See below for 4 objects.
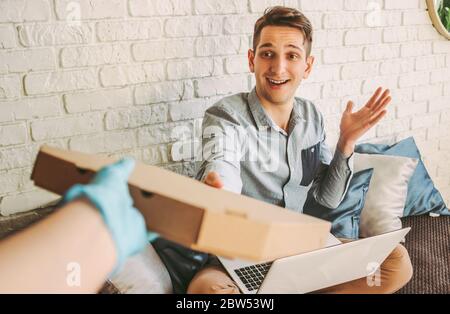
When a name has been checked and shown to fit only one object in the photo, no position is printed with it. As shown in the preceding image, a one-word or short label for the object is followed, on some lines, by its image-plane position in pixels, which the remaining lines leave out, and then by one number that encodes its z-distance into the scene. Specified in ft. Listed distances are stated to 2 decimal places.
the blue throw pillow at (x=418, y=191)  6.73
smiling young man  4.83
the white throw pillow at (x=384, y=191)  6.01
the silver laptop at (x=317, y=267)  3.46
